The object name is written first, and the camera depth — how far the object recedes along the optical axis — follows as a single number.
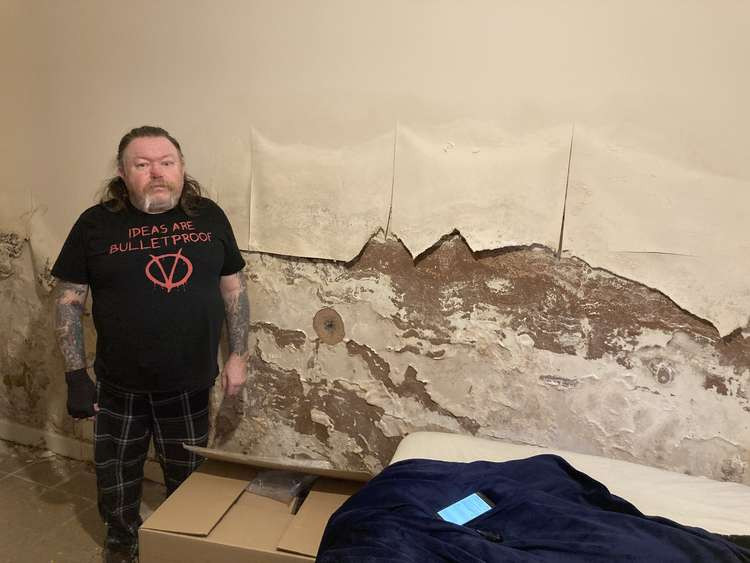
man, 1.65
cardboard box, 1.40
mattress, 1.31
